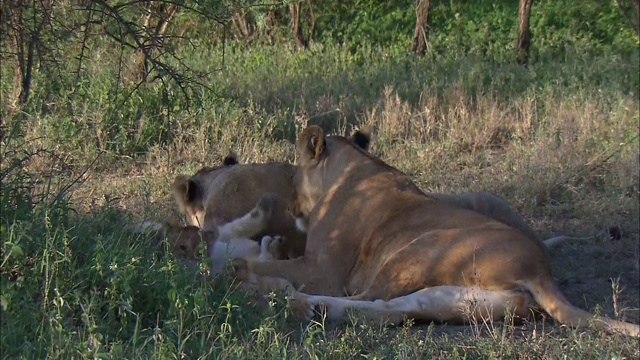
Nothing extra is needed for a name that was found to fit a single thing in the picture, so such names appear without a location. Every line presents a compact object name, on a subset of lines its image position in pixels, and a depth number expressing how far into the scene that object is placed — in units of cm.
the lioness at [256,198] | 1257
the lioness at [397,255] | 966
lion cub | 1180
